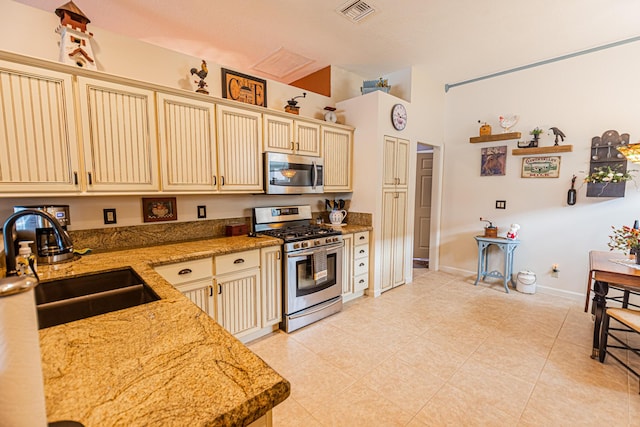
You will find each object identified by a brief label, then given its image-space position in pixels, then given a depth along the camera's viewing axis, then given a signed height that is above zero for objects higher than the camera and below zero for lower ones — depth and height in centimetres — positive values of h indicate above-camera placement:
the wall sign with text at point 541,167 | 361 +30
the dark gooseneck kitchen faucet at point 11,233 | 111 -18
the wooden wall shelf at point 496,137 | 378 +74
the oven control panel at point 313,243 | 268 -55
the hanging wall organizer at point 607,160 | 316 +33
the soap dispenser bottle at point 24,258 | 122 -30
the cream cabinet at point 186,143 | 222 +40
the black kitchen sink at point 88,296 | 135 -57
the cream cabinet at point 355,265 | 334 -94
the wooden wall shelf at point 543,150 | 347 +51
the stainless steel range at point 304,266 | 271 -78
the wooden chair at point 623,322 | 199 -97
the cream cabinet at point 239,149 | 253 +39
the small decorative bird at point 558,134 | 351 +70
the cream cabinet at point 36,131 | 166 +37
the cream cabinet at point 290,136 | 284 +59
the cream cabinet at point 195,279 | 204 -68
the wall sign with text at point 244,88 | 283 +108
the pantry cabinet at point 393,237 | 369 -66
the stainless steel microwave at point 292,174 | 284 +18
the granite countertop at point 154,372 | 59 -48
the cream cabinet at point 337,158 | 341 +40
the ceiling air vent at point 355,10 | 248 +166
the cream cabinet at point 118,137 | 191 +39
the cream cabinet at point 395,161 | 361 +38
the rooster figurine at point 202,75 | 249 +105
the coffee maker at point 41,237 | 173 -29
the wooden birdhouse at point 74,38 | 192 +108
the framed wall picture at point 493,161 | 402 +42
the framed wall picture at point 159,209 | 241 -17
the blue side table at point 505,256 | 378 -96
